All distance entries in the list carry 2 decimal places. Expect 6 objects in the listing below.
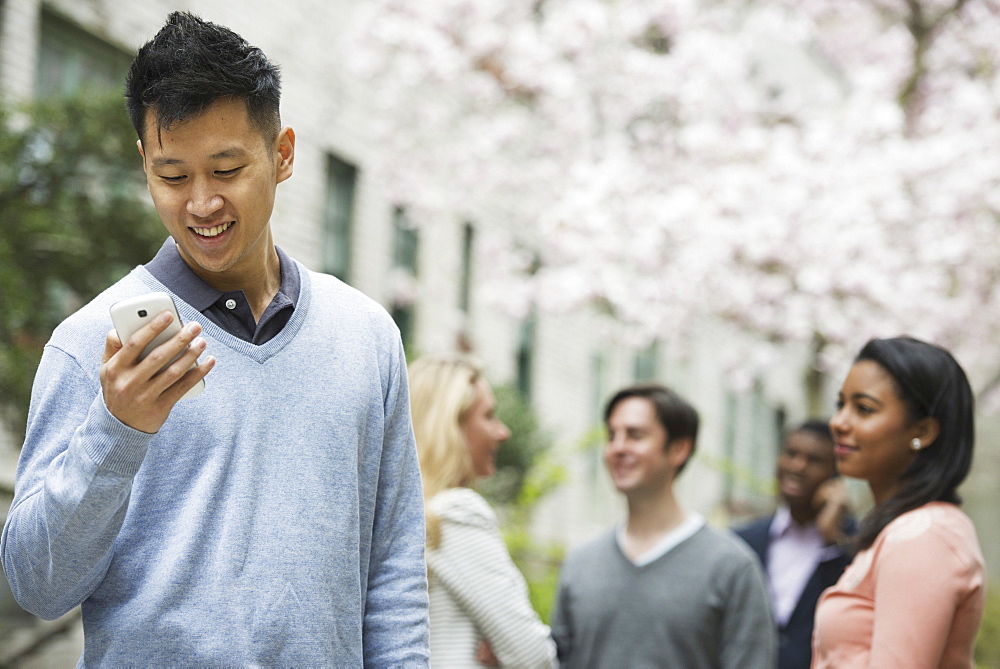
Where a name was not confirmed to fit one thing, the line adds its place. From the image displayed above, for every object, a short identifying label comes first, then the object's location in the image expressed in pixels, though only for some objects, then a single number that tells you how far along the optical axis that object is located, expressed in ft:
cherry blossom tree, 36.55
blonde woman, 12.75
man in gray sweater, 15.11
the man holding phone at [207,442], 6.50
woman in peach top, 10.02
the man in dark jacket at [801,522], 20.35
